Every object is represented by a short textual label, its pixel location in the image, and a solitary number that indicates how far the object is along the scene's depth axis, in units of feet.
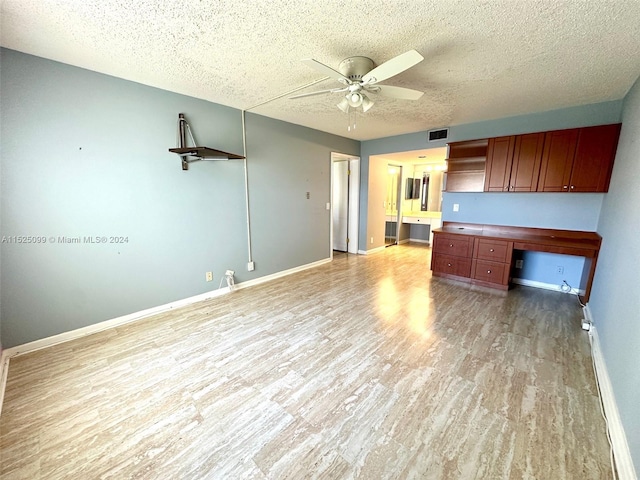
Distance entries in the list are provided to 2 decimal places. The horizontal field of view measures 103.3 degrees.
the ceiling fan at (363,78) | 6.11
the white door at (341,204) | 19.67
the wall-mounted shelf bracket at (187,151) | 9.18
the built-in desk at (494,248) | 10.29
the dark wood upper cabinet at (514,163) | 11.66
